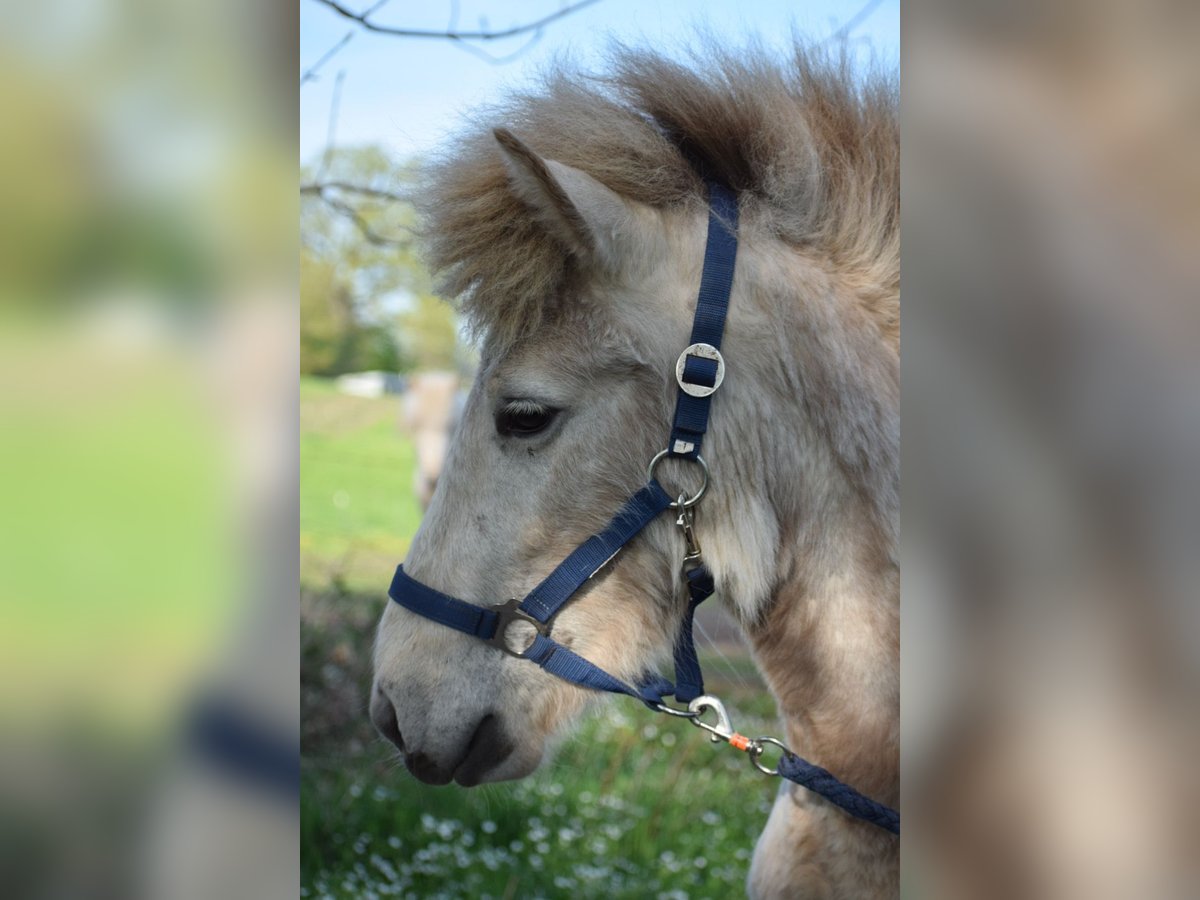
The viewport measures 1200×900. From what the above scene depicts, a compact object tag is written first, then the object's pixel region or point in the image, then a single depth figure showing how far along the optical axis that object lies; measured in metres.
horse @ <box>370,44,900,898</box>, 1.46
